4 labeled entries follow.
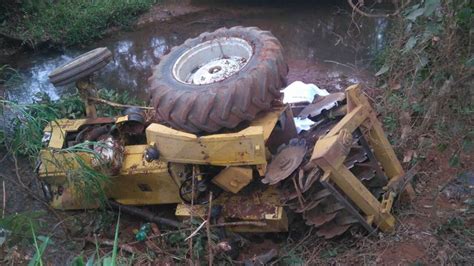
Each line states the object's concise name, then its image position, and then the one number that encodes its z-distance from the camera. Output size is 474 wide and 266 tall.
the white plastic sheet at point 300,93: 4.93
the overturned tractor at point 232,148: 3.50
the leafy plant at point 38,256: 2.24
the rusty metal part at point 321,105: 4.16
